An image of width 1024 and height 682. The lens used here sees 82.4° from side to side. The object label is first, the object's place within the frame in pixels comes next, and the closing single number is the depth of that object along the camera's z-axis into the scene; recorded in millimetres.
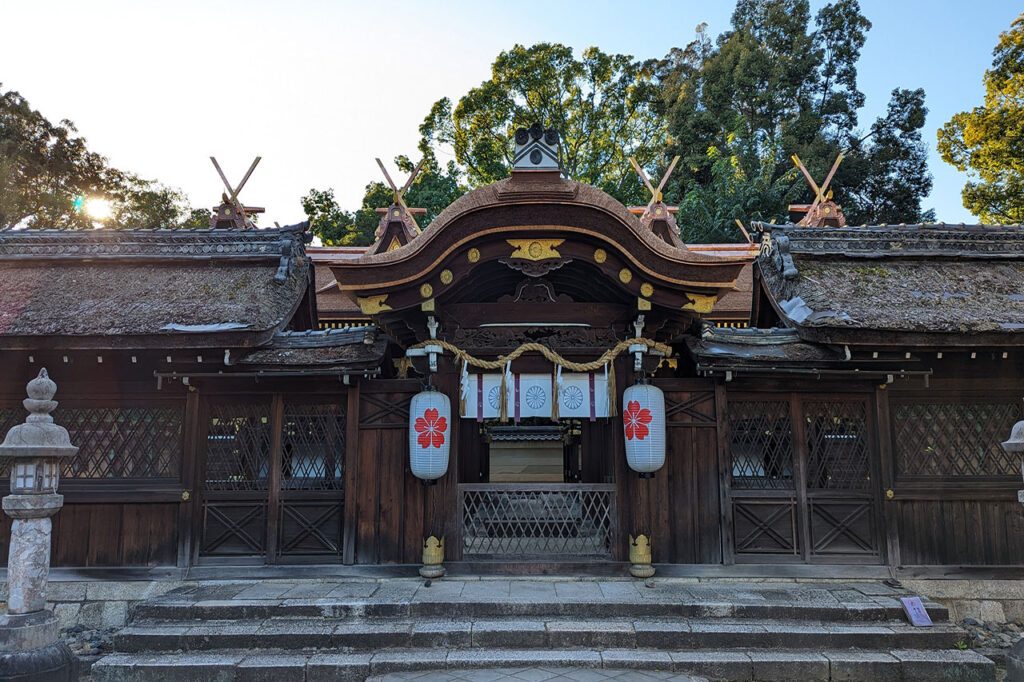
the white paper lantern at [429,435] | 8336
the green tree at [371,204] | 30636
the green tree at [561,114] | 33375
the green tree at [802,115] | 30109
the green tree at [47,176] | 28266
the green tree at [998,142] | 22344
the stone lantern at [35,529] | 5812
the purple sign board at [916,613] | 7184
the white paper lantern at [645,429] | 8266
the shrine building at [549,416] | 8516
